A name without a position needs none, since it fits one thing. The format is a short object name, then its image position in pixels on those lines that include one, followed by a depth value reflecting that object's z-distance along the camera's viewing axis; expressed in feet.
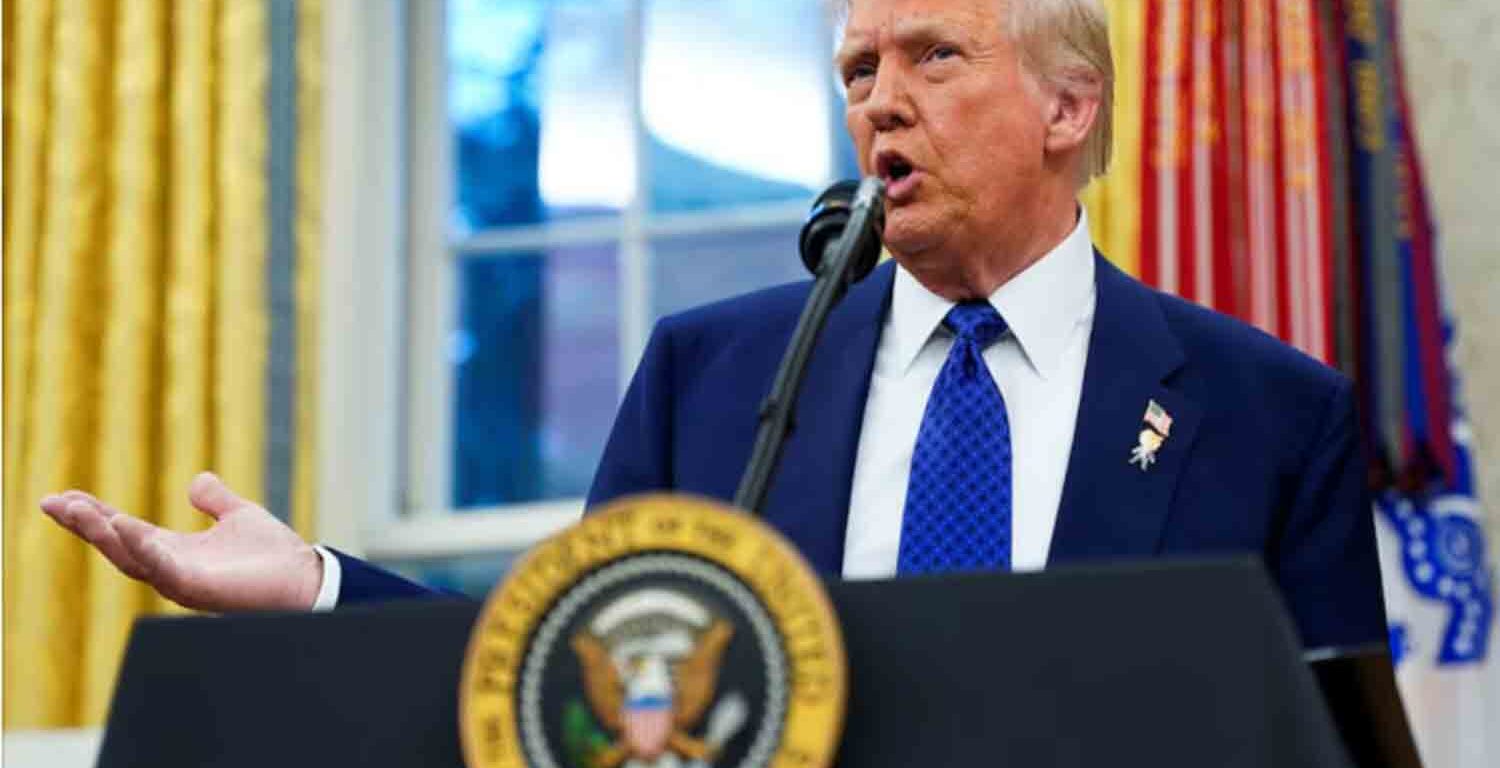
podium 7.65
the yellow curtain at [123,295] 17.10
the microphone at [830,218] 9.17
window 18.45
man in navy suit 10.24
